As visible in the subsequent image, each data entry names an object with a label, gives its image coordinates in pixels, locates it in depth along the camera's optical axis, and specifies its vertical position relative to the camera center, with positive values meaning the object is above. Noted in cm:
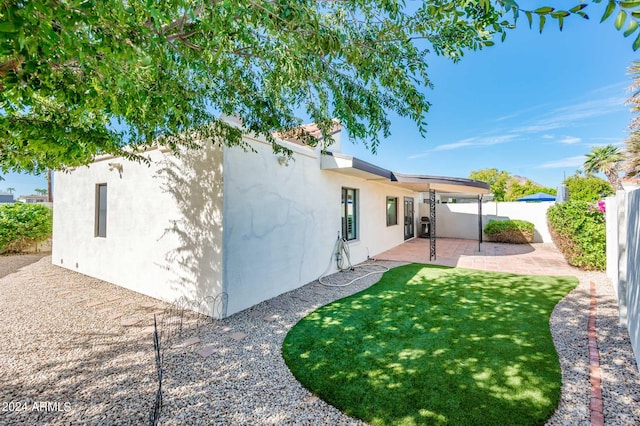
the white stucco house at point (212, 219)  586 -14
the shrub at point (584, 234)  874 -62
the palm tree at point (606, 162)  2391 +478
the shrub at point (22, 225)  1239 -59
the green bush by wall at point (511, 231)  1596 -95
